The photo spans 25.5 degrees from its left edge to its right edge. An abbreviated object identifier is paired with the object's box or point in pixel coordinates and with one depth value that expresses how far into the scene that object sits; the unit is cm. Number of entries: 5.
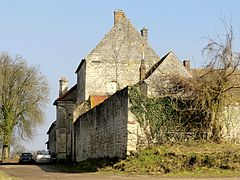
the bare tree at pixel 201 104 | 2897
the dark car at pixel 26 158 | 6068
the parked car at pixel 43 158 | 5791
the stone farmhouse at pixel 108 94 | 2988
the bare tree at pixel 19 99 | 6238
